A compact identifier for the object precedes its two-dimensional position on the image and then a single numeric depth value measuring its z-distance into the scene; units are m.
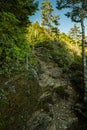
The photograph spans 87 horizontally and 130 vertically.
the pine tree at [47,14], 23.78
